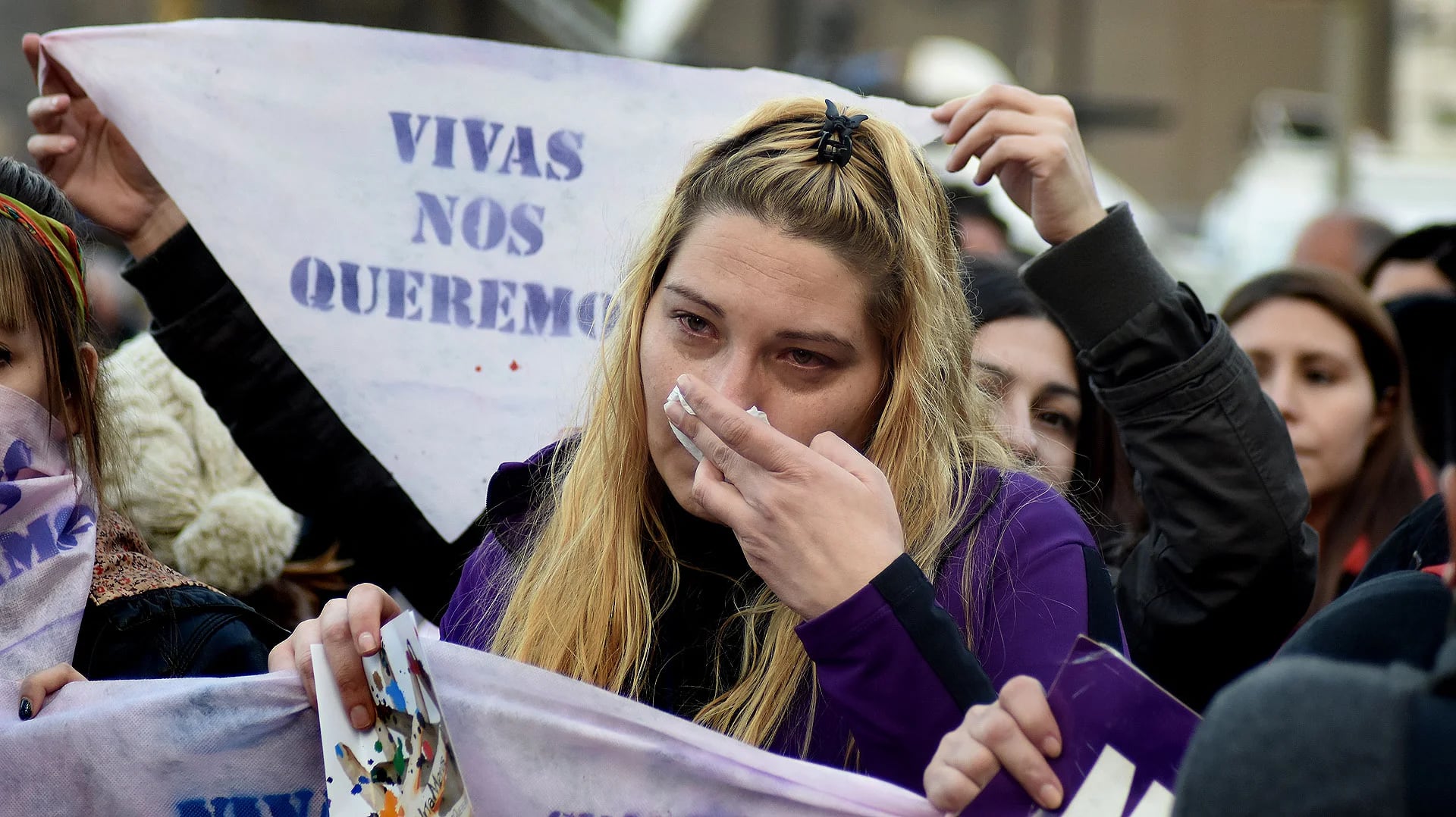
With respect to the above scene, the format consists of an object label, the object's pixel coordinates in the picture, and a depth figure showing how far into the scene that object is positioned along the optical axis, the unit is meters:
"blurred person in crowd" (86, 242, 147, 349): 7.39
